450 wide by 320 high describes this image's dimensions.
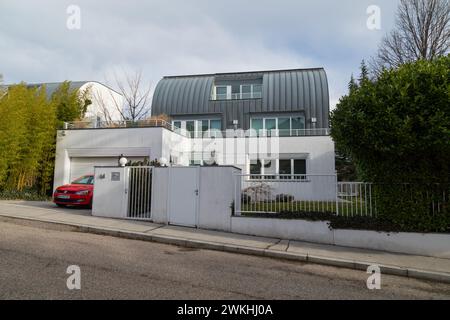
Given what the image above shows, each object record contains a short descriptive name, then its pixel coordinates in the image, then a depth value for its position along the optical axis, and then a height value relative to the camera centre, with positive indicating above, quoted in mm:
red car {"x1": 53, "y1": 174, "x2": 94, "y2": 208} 11992 -329
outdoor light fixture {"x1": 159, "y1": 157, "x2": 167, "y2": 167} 10791 +995
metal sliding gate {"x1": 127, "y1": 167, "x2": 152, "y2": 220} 9992 -129
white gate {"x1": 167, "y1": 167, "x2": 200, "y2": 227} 9273 -227
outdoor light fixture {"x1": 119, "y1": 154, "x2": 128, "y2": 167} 10191 +900
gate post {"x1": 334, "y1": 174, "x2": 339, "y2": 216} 8082 -316
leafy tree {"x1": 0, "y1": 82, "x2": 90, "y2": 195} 14250 +2665
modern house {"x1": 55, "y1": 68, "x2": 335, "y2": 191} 16078 +3403
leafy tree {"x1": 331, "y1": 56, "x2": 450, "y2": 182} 6656 +1555
